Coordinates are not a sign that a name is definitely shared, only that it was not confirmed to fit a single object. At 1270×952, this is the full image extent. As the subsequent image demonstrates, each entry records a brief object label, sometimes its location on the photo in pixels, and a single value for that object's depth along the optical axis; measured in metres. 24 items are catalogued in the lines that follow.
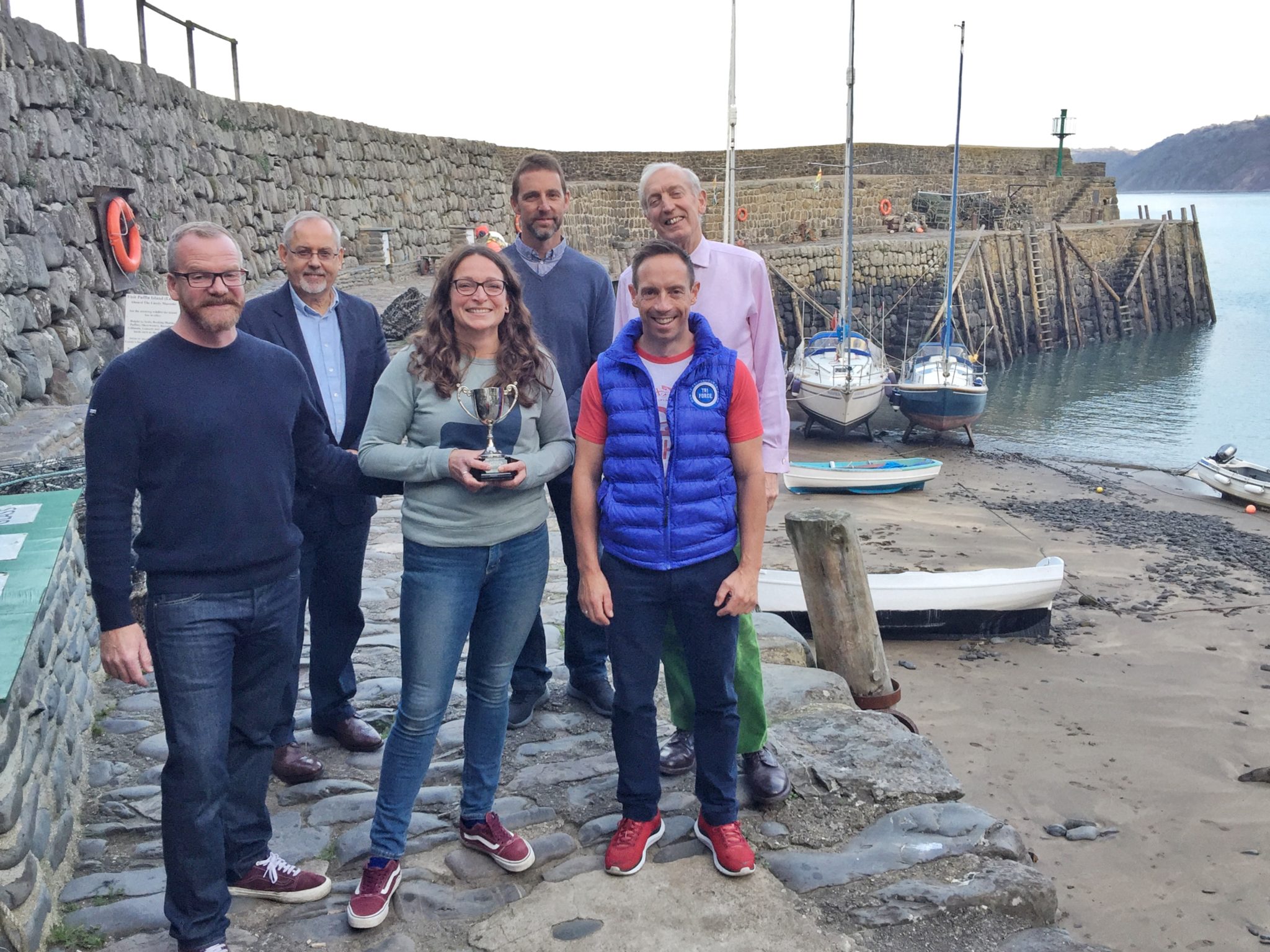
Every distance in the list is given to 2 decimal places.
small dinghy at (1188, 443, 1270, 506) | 16.00
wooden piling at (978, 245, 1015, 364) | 34.38
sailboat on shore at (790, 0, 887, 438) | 20.59
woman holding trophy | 2.68
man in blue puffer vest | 2.80
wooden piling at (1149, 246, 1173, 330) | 41.62
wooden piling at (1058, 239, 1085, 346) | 37.66
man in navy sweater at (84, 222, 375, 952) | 2.30
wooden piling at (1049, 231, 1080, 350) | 37.44
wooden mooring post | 4.94
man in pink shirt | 3.28
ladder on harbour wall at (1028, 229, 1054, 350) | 36.28
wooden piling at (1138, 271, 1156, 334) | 40.78
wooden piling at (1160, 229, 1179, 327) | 41.91
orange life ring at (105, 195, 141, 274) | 7.98
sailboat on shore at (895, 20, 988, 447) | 20.81
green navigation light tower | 47.53
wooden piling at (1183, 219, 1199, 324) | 42.59
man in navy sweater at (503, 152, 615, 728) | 3.46
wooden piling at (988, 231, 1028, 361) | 35.56
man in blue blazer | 3.26
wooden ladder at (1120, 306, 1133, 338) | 39.66
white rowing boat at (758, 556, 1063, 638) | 8.19
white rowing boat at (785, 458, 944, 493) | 15.25
